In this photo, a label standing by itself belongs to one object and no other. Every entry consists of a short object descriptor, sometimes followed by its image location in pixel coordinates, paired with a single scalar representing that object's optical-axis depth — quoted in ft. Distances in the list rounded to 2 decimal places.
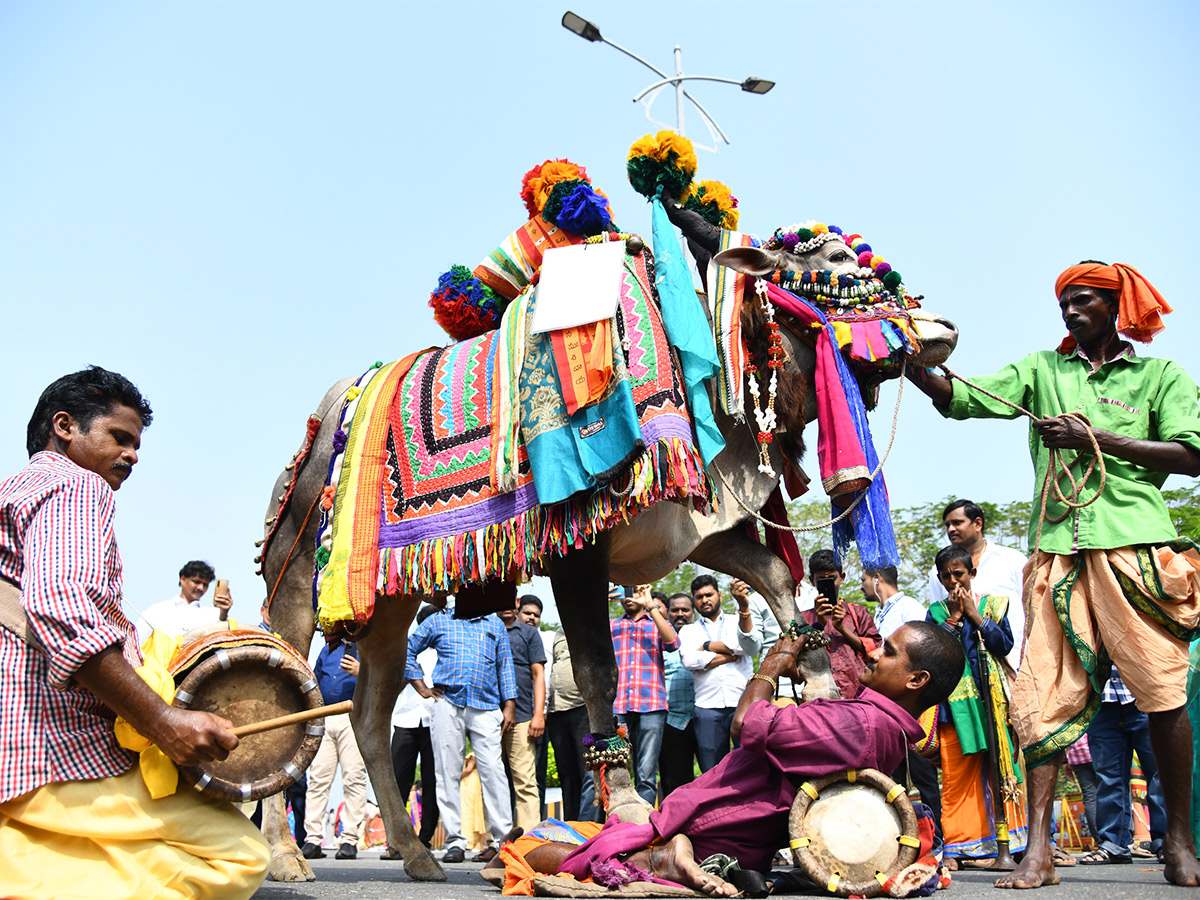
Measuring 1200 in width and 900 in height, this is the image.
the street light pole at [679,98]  52.21
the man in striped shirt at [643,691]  29.32
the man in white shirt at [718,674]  28.89
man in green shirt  14.66
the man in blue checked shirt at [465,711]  29.45
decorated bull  16.46
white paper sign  17.08
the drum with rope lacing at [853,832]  12.85
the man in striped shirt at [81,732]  10.24
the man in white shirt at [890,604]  25.99
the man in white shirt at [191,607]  31.40
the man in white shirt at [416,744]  31.27
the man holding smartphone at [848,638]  21.98
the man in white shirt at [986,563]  23.15
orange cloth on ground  14.56
